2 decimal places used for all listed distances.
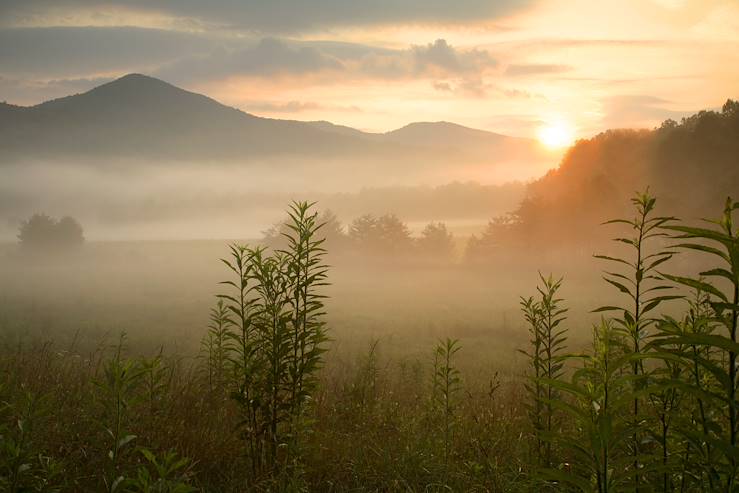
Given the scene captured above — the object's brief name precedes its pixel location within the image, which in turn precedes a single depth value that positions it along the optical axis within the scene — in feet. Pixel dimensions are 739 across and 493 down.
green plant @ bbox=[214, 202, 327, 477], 18.37
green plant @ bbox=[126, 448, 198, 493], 9.91
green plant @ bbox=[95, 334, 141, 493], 11.51
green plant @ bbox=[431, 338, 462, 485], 19.74
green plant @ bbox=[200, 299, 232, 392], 27.27
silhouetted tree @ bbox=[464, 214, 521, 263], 184.85
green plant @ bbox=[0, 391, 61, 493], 12.07
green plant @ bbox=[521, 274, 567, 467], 18.31
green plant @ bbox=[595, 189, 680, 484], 9.05
